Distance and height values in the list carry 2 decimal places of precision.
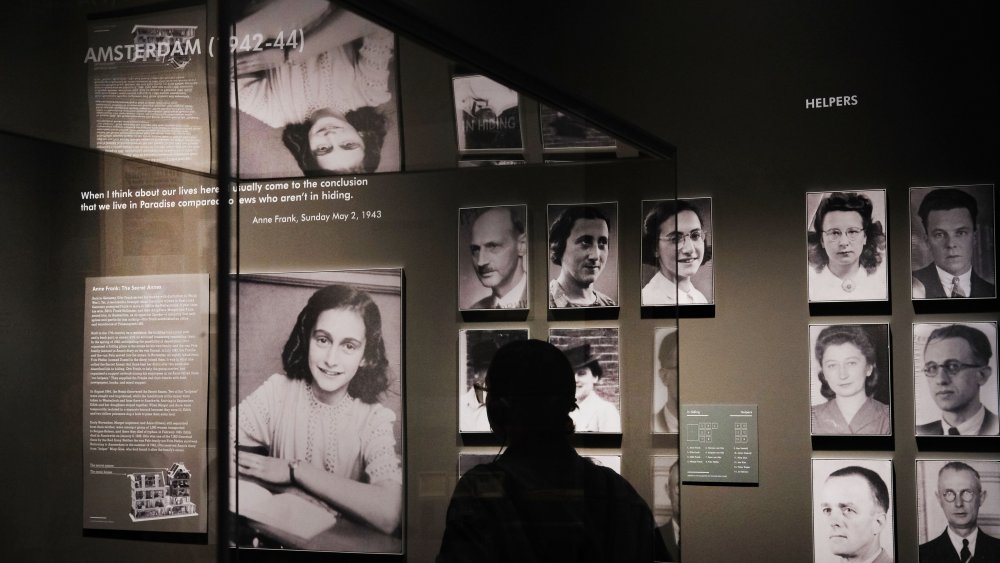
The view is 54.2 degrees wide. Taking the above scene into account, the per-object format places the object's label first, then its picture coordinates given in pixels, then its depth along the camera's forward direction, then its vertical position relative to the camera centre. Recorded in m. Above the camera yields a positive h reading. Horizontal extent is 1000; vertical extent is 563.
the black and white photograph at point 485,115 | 1.65 +0.37
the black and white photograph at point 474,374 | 1.59 -0.09
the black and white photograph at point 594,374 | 1.97 -0.11
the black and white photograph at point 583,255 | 1.94 +0.14
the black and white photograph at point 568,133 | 1.97 +0.41
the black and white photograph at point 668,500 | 2.51 -0.48
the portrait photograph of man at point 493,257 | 1.65 +0.11
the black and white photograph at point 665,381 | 2.50 -0.16
